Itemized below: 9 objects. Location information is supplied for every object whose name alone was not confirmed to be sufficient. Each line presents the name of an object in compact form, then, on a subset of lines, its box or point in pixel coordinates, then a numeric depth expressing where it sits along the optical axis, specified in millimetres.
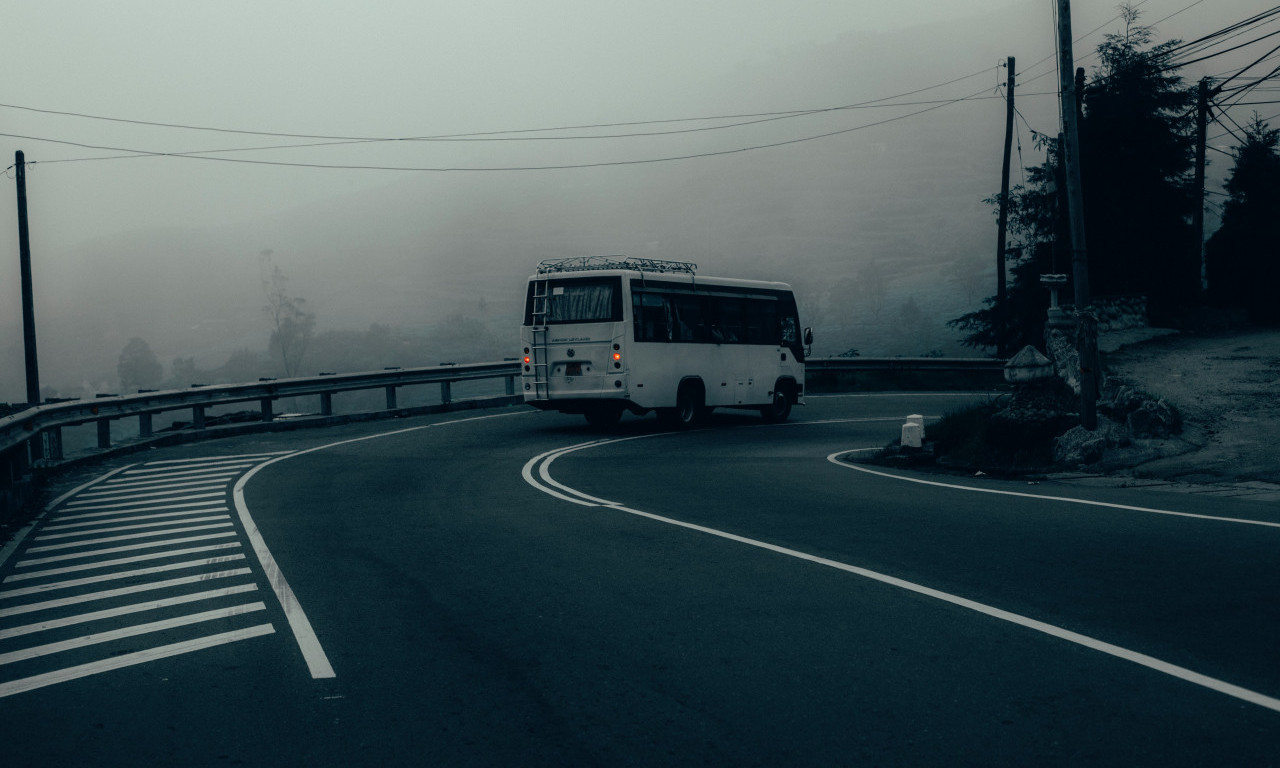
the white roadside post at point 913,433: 17516
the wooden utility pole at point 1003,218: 40406
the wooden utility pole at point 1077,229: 16375
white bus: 23203
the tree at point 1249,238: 33906
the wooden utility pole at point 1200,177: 38375
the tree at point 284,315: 191375
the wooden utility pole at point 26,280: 32688
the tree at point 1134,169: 42750
